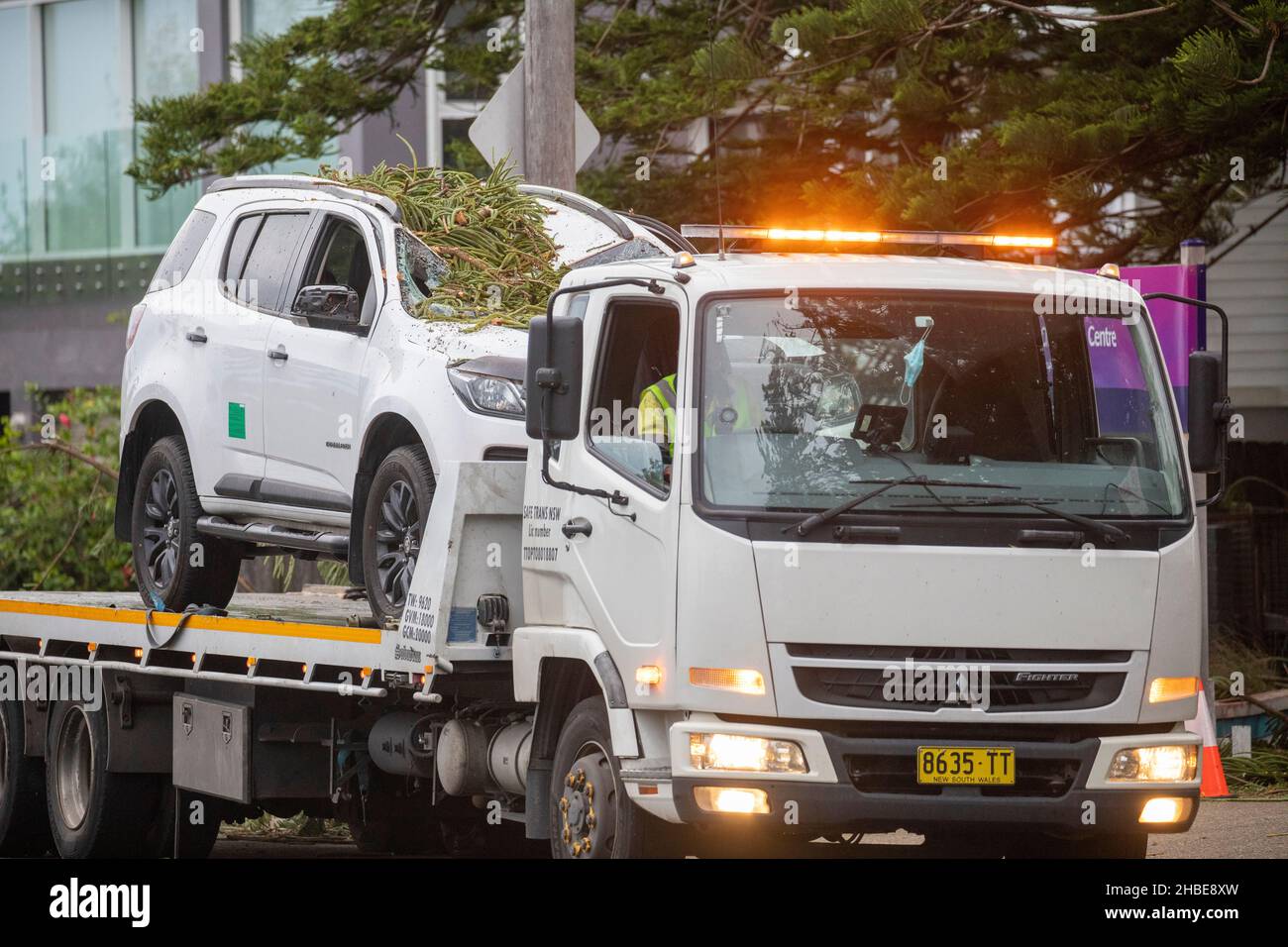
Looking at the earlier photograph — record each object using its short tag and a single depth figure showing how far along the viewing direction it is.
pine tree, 24.53
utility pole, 24.73
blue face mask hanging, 15.10
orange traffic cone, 22.22
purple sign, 15.36
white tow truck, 14.35
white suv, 18.23
